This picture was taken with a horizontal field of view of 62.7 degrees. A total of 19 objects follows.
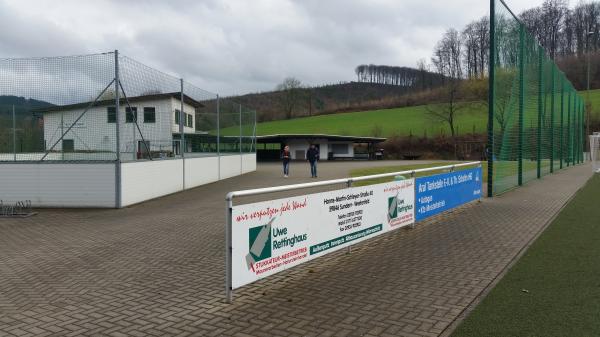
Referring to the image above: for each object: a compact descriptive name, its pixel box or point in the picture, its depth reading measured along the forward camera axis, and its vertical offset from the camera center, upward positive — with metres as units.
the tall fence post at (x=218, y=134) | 20.59 +0.71
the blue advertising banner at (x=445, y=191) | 8.95 -0.86
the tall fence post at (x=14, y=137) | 12.46 +0.39
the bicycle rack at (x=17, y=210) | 10.78 -1.32
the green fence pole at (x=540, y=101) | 19.58 +1.94
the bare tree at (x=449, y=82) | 62.81 +9.05
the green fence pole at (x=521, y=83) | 16.25 +2.20
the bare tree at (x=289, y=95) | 81.38 +9.29
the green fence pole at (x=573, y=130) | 32.16 +1.26
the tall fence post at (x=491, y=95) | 13.49 +1.48
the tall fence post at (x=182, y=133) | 16.08 +0.58
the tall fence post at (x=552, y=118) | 23.07 +1.43
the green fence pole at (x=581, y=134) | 36.83 +1.12
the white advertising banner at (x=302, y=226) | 4.70 -0.88
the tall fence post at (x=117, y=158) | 11.92 -0.16
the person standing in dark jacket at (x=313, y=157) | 22.57 -0.32
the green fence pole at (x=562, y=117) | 26.44 +1.74
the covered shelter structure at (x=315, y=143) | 49.22 +0.49
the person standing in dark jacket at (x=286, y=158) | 22.92 -0.36
